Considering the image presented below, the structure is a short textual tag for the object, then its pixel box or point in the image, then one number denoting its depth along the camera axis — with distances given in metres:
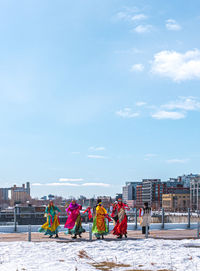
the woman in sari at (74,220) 18.88
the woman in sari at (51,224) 19.25
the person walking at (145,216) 21.39
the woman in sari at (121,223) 19.20
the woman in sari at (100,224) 18.69
